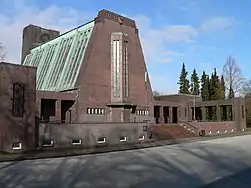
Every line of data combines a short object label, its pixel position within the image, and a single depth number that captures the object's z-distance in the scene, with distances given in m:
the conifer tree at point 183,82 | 111.41
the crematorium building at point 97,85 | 31.95
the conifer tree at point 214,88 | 83.79
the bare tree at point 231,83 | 67.12
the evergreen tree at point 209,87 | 87.55
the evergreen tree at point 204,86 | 90.38
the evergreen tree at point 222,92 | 79.95
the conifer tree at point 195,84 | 110.12
